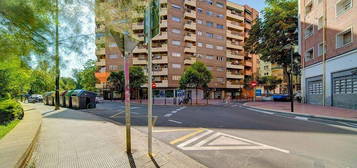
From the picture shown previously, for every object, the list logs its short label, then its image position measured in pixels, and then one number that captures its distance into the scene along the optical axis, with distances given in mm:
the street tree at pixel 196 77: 26438
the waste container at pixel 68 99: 17784
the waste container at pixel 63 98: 19031
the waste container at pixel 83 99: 16266
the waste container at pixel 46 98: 22789
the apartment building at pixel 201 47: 37031
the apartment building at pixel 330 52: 14055
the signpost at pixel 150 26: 3891
